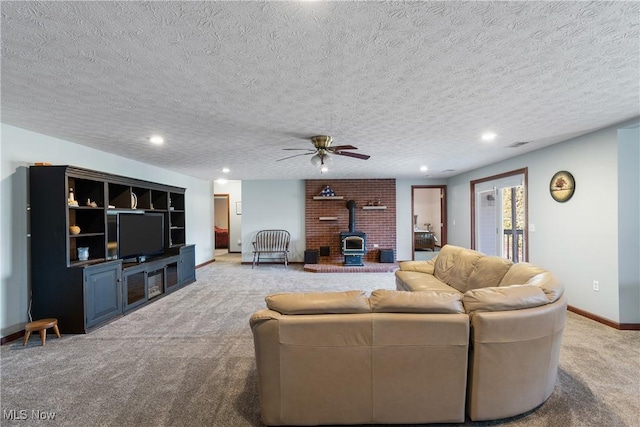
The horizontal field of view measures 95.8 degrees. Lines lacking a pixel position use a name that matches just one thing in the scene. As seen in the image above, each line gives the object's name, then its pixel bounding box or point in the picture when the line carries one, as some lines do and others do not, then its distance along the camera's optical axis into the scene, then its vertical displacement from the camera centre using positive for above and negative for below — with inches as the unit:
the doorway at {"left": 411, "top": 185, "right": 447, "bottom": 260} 366.3 -12.1
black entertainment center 123.8 -16.3
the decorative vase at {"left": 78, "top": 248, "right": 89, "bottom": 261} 139.4 -18.8
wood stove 272.5 -32.9
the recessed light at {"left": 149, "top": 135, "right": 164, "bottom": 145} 137.2 +36.6
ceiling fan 135.5 +29.9
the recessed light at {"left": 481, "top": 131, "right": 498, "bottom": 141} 136.9 +36.7
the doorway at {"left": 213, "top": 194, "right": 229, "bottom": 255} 418.3 -19.5
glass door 193.8 -3.6
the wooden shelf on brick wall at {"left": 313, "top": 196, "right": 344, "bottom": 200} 297.9 +15.8
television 159.9 -12.0
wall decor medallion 146.6 +12.6
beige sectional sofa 66.6 -33.8
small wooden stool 112.9 -44.0
